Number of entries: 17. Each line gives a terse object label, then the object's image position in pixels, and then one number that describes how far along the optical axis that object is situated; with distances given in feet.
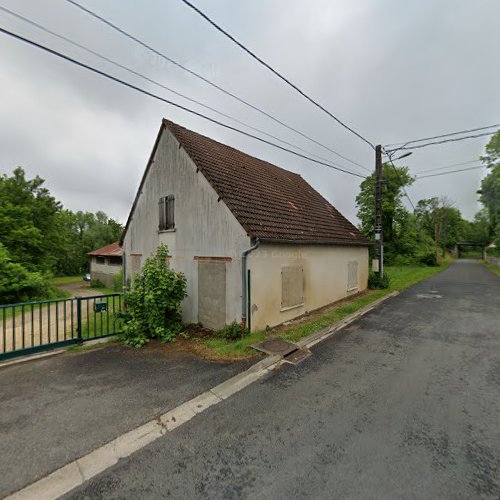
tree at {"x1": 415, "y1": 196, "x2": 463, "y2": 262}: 136.34
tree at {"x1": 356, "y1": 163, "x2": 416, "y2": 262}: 103.65
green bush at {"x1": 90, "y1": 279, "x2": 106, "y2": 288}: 89.30
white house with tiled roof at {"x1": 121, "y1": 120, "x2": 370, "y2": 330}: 22.07
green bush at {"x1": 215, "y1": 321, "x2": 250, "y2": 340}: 20.54
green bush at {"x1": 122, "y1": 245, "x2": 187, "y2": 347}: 20.79
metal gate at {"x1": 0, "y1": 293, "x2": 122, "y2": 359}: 18.33
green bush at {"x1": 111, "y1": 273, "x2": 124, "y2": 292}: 64.71
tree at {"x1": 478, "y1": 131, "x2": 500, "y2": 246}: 72.95
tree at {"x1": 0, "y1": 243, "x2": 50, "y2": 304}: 40.90
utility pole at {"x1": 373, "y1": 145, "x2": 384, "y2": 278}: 44.14
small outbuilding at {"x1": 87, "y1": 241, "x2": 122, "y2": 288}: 81.97
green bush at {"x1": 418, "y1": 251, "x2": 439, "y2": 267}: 104.37
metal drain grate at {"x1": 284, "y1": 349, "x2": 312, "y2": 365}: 16.84
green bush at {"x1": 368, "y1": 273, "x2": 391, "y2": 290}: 43.86
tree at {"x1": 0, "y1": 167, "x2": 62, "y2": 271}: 60.75
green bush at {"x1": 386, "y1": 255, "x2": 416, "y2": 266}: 104.94
